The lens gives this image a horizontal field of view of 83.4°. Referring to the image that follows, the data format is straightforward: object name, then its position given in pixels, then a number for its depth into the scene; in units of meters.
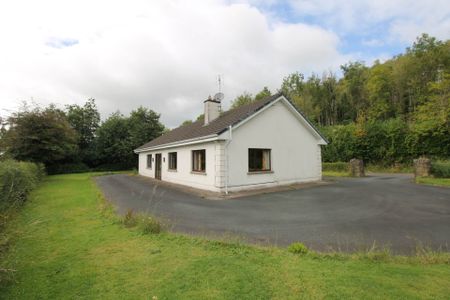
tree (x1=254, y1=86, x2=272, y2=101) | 47.44
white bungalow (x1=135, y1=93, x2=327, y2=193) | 11.95
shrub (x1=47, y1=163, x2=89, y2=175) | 30.48
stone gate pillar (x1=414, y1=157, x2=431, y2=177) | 15.45
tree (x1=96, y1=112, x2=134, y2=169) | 34.12
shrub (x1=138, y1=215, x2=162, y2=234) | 5.70
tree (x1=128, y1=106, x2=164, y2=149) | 35.33
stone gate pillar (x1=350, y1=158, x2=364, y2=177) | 19.31
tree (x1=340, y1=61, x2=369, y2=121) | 37.19
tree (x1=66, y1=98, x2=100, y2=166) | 34.31
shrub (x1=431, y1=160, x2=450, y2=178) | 15.16
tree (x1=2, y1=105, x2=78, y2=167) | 20.48
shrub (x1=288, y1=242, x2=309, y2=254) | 4.41
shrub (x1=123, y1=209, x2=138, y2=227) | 6.32
